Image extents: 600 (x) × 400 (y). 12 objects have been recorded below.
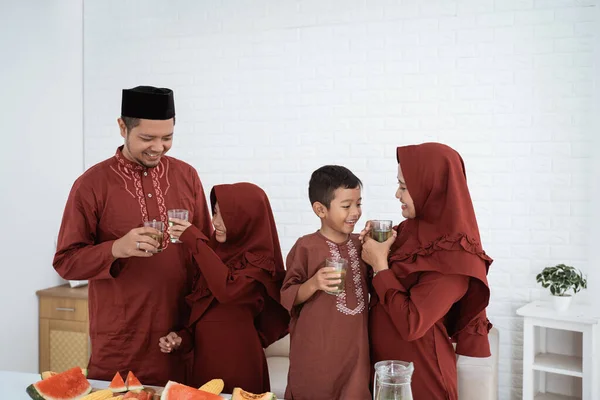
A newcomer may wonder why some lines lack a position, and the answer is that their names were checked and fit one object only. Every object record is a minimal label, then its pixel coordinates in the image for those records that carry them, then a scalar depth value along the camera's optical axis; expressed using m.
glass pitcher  1.62
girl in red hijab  2.75
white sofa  3.55
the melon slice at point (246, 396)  1.97
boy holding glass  2.47
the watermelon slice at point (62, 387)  2.04
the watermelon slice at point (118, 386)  2.06
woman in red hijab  2.31
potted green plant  4.00
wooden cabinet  4.79
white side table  3.88
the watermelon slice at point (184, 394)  1.89
